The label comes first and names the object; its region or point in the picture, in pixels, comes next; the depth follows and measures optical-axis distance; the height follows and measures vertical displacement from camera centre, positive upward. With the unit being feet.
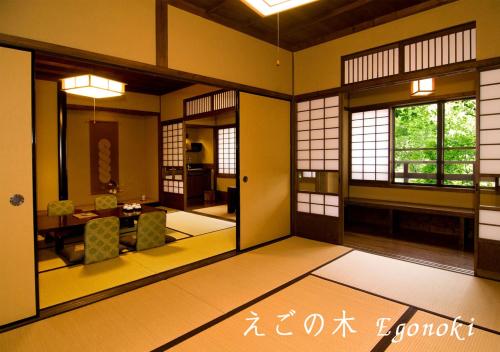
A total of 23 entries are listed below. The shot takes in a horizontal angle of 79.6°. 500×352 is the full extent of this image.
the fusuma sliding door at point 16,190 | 7.39 -0.58
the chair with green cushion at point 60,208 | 15.07 -2.06
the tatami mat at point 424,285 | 8.20 -3.84
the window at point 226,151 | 28.99 +1.65
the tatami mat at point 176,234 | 15.86 -3.65
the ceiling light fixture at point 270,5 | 6.26 +3.47
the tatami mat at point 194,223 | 17.46 -3.60
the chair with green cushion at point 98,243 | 11.39 -2.98
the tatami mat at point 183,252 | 11.94 -3.75
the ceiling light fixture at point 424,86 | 14.10 +3.82
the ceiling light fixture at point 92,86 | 14.21 +4.03
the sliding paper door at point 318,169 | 14.58 -0.09
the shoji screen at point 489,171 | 10.21 -0.14
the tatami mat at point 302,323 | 6.72 -3.94
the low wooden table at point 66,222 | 11.76 -2.29
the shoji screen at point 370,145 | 18.31 +1.39
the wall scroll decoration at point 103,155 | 25.02 +1.04
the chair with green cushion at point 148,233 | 13.38 -3.00
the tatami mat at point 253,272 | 9.23 -3.84
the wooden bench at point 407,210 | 13.98 -2.18
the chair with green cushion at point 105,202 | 16.70 -1.97
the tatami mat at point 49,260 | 11.66 -3.81
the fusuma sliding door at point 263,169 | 13.66 -0.08
